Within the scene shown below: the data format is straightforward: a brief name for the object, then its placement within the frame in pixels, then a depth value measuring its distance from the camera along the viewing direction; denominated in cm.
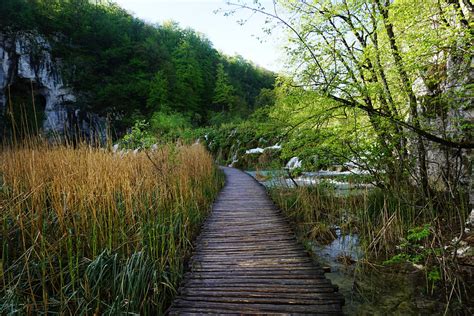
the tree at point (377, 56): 287
